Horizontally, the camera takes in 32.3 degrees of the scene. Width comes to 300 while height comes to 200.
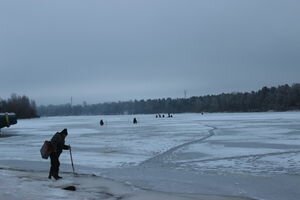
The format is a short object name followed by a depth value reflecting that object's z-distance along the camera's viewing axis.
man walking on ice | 13.44
